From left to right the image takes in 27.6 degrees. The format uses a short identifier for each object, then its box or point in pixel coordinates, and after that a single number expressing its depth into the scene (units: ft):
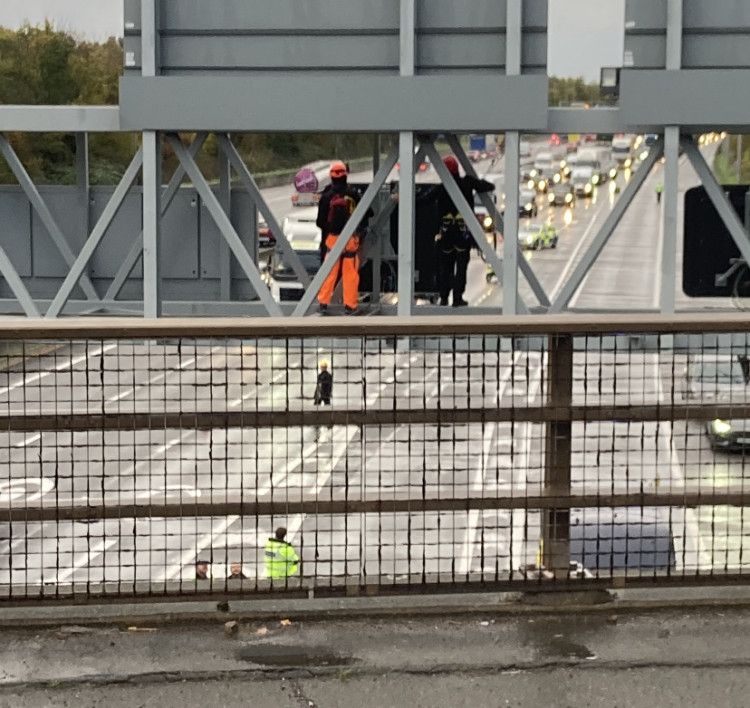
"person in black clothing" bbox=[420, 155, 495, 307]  63.77
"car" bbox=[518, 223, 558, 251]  296.92
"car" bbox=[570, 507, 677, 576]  21.06
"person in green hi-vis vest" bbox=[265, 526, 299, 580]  30.65
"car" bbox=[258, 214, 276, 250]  183.36
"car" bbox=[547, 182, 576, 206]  360.69
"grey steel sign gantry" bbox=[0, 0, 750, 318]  52.80
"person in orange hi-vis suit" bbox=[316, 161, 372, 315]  61.16
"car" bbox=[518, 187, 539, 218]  293.51
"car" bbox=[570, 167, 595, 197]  374.84
